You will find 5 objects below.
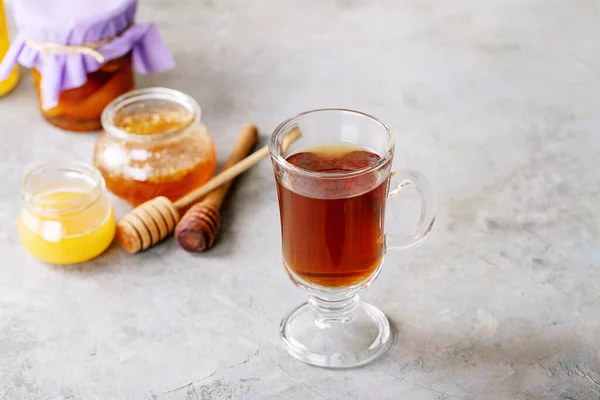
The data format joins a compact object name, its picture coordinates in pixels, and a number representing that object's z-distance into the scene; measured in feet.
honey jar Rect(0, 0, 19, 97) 3.55
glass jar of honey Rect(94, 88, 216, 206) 3.19
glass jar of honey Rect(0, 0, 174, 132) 3.35
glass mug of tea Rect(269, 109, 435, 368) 2.63
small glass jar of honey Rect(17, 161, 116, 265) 3.02
